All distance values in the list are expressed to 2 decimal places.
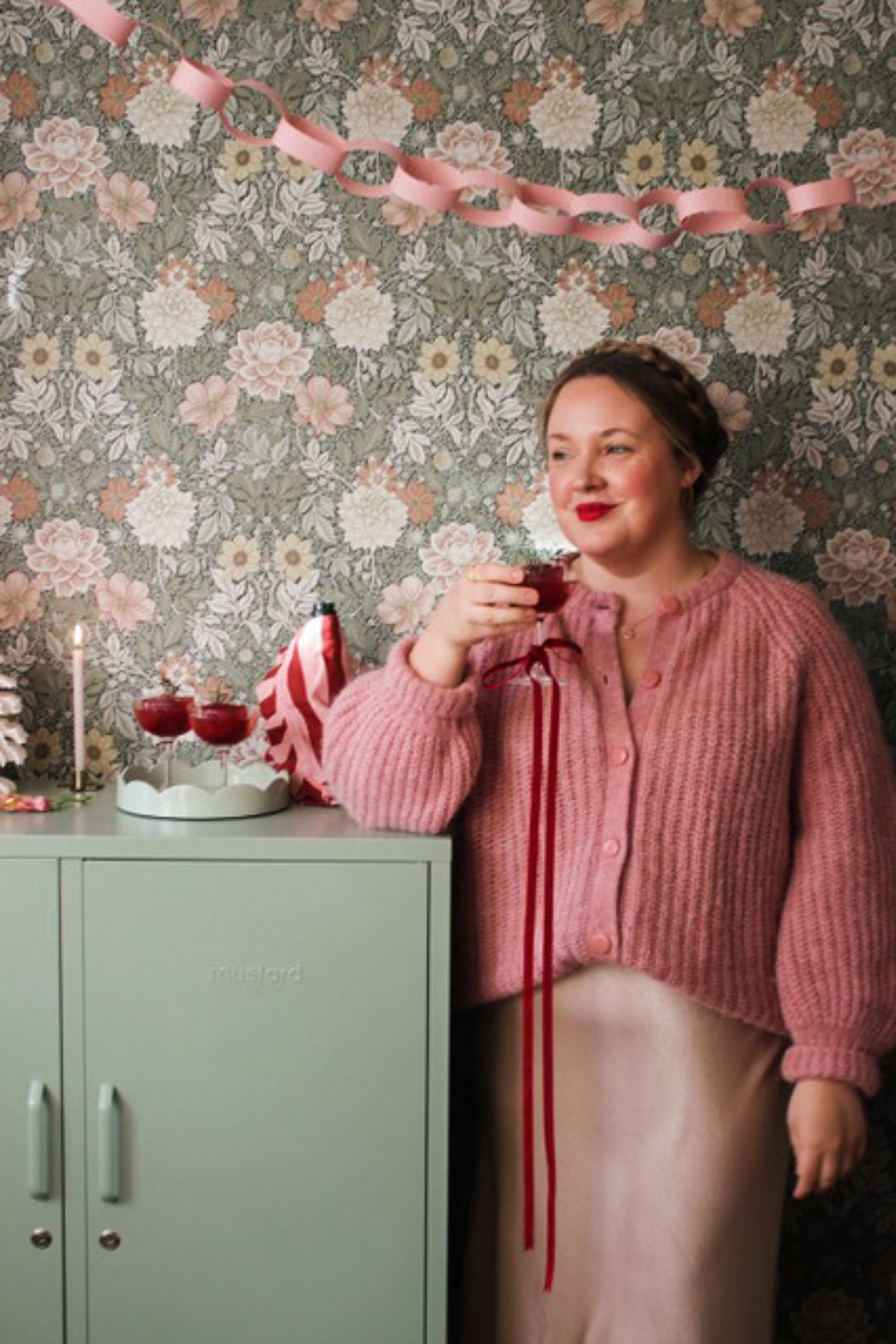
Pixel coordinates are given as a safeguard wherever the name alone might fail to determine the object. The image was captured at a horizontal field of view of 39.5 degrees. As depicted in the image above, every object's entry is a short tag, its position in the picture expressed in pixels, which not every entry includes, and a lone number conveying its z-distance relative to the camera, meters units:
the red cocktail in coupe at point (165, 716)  1.76
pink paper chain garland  1.60
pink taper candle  1.95
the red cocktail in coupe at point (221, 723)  1.77
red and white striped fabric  1.84
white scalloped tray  1.73
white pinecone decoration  1.90
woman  1.62
